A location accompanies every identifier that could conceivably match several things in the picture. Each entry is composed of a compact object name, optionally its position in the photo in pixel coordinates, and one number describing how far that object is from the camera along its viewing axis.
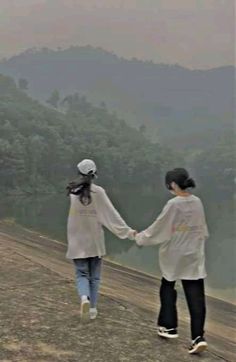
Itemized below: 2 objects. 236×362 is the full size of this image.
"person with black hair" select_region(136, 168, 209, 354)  3.02
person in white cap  3.41
